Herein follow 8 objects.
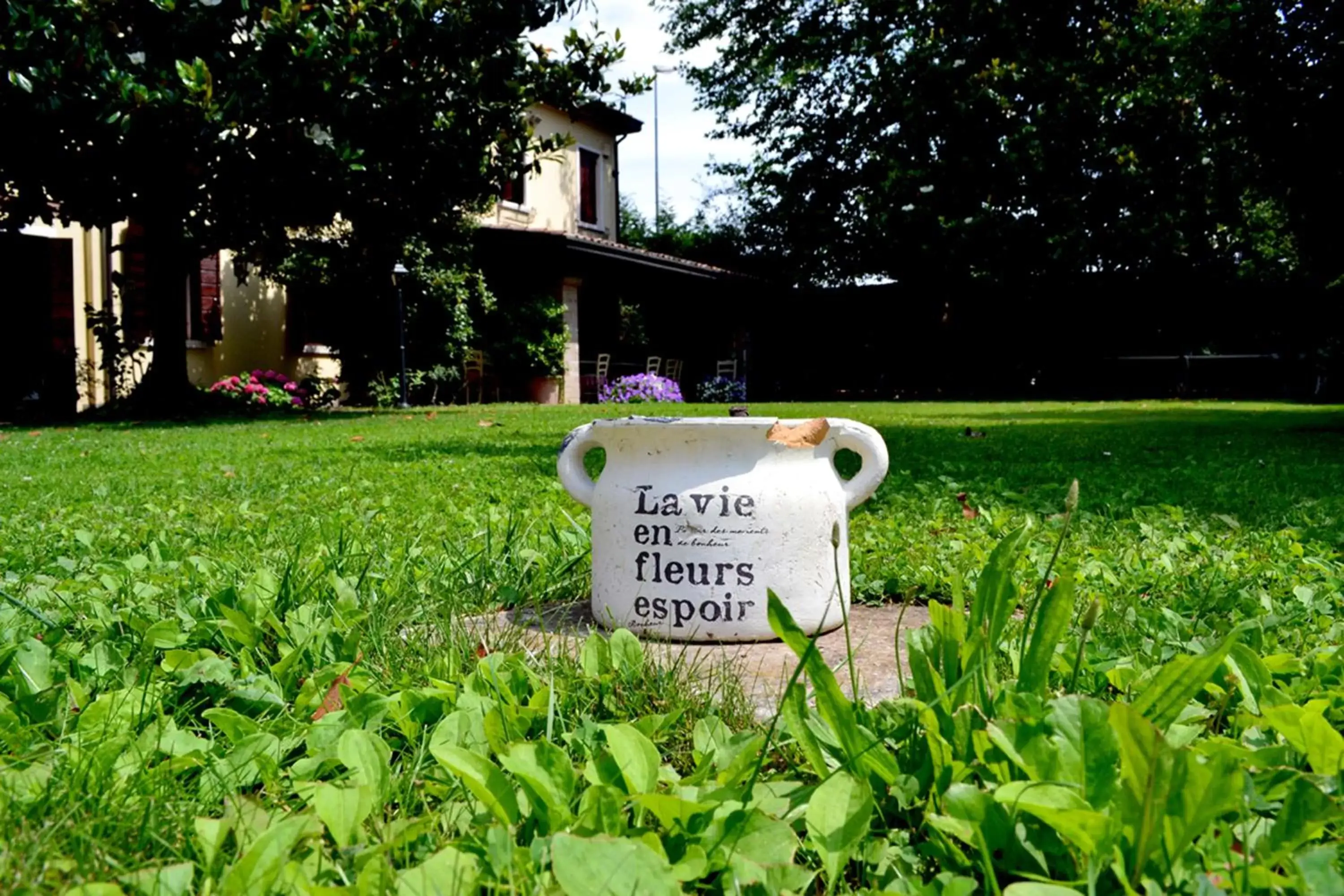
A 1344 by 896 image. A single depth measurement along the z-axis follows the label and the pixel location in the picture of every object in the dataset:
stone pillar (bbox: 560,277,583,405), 17.47
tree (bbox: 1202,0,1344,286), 6.96
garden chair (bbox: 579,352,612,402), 18.64
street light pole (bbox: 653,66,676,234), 34.16
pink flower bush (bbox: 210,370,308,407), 13.61
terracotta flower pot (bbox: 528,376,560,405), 17.27
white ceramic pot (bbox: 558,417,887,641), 1.88
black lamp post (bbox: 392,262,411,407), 13.96
